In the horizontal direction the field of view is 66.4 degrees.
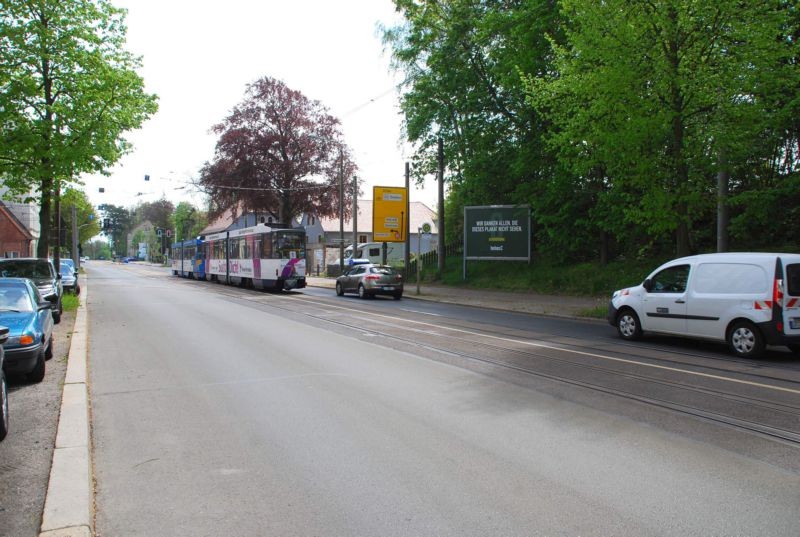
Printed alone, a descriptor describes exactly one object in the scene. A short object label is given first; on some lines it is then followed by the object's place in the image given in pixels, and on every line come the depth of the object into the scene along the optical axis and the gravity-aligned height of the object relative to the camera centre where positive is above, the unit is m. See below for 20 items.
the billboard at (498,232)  26.77 +0.95
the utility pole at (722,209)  14.61 +1.13
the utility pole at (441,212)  29.56 +2.02
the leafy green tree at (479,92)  23.78 +7.27
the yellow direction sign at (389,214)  29.72 +1.90
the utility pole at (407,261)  34.07 -0.48
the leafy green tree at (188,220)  99.25 +4.99
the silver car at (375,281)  24.91 -1.19
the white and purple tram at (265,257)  28.41 -0.32
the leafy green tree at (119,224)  165.75 +6.97
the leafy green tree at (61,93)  16.19 +4.34
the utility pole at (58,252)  22.17 -0.11
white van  9.80 -0.80
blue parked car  7.41 -1.03
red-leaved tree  44.53 +6.88
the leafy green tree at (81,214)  19.84 +2.13
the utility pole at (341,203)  36.75 +2.99
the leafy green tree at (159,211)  131.50 +8.60
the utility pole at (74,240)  43.62 +0.66
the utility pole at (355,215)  36.91 +2.25
